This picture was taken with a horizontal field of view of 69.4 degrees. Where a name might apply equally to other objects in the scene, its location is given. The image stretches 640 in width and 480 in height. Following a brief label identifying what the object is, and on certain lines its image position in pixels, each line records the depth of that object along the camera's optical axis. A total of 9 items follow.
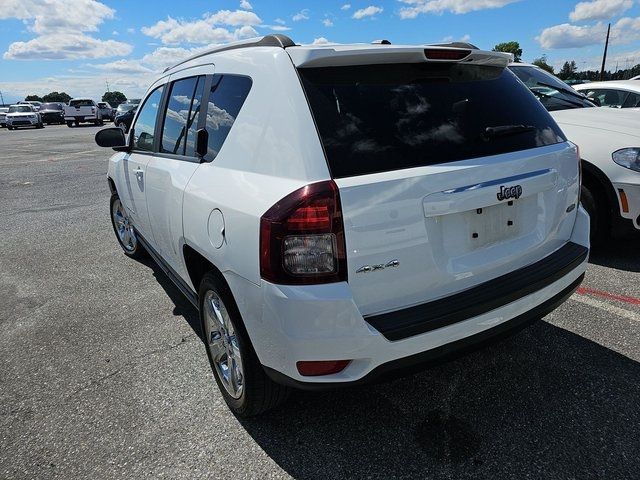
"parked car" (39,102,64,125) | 40.53
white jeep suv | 1.80
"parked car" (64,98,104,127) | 34.56
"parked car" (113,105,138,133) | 24.00
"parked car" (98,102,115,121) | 37.66
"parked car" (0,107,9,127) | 37.25
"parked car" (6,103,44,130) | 35.06
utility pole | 50.01
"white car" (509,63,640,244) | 3.96
